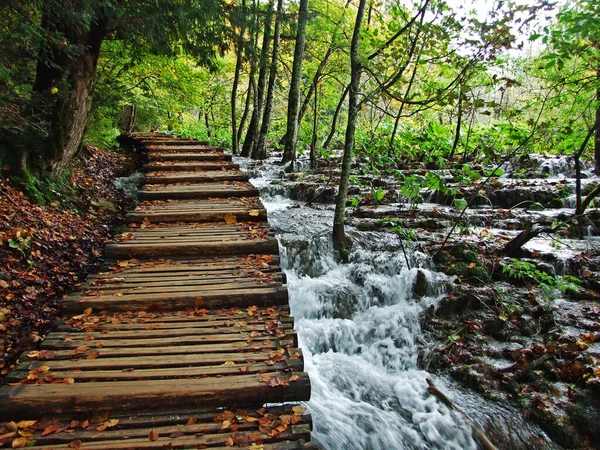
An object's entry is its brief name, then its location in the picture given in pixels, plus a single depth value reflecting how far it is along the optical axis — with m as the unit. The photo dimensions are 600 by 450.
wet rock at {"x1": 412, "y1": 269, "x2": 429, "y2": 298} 5.88
